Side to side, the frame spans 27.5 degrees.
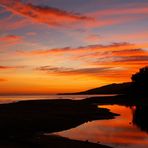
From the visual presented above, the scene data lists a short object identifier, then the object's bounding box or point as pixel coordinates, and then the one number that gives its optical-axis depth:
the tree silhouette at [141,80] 132.00
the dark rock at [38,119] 33.91
